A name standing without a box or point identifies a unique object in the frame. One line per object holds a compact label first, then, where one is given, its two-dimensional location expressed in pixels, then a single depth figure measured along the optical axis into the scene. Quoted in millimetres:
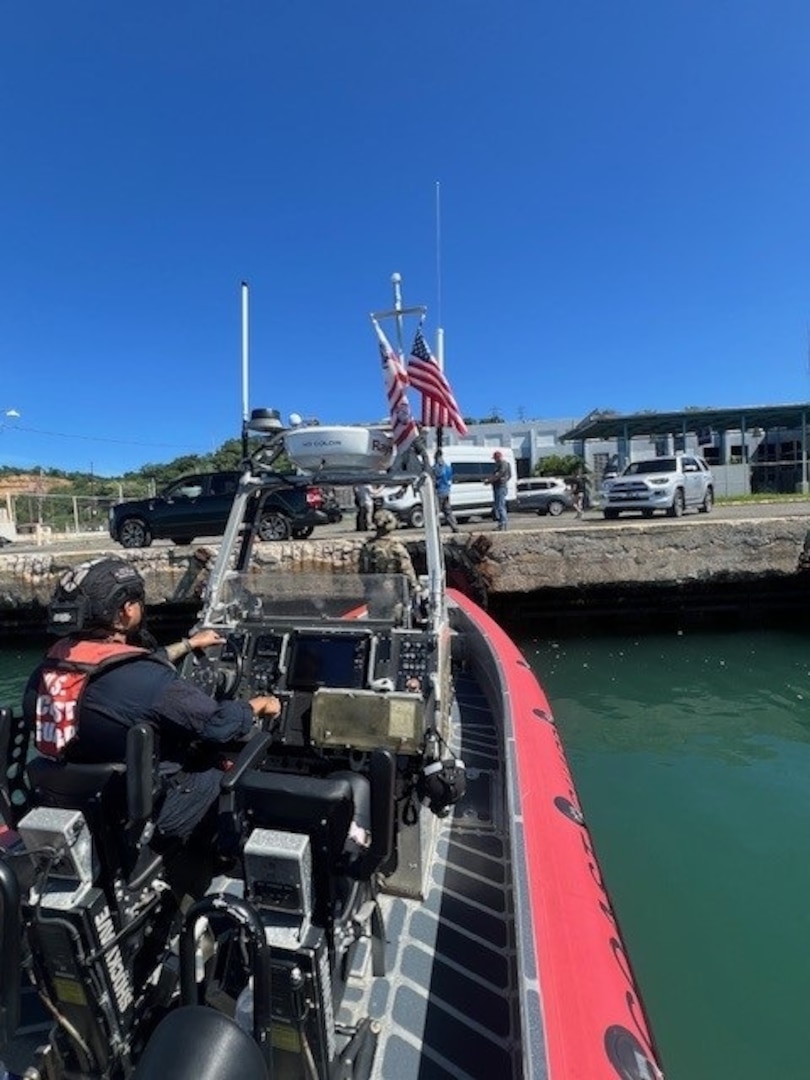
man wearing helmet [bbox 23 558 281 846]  1807
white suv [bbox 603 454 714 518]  14156
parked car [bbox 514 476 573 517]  21297
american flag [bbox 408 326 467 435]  4164
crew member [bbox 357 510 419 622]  5508
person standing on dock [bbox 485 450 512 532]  11867
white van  14164
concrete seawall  8734
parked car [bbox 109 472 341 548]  12164
